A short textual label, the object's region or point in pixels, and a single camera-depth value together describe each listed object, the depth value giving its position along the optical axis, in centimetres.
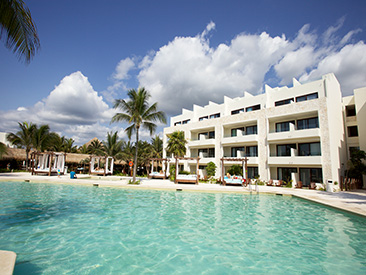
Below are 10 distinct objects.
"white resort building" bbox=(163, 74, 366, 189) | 1908
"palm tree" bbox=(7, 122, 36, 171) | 2947
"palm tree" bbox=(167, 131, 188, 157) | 2838
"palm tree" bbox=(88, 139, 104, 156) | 4234
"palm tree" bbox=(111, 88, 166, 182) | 2067
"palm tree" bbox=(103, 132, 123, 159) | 3297
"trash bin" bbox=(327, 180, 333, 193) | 1614
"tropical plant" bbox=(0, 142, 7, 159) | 1968
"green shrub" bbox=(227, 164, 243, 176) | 2383
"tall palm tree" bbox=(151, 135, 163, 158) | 3750
